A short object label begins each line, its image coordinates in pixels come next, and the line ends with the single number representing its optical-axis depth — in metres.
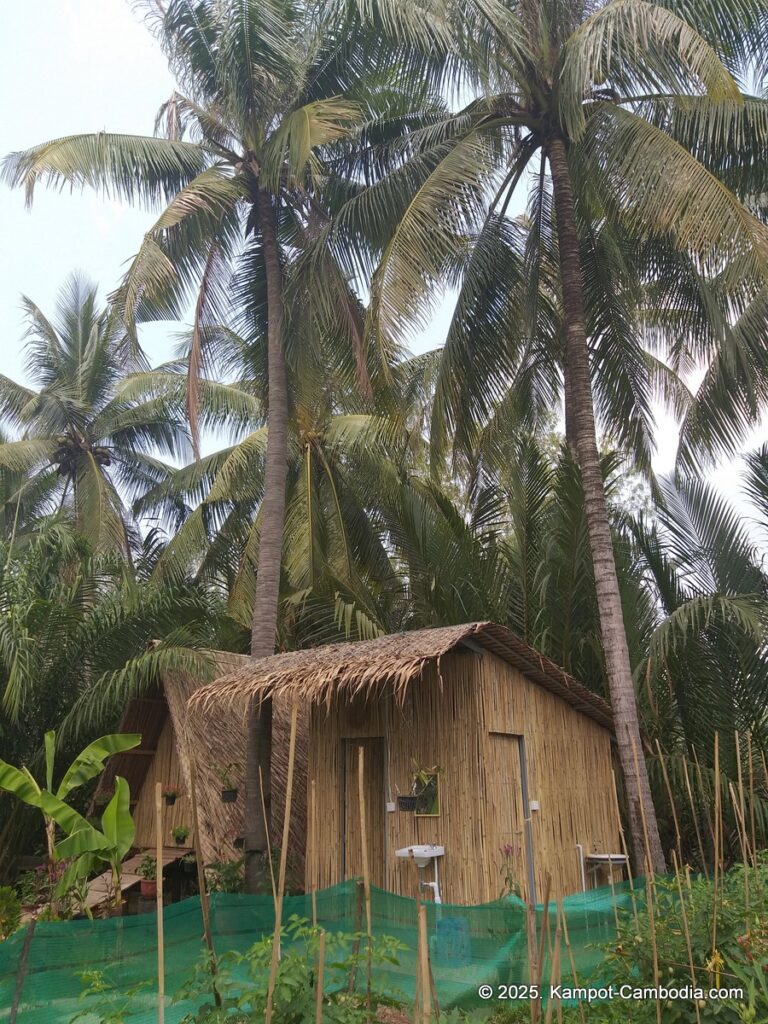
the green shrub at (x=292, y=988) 3.66
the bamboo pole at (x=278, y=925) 3.25
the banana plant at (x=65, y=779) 6.22
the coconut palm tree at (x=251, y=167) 10.39
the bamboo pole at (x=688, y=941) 4.01
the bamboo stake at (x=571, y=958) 4.21
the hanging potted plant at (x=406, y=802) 8.91
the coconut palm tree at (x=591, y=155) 8.71
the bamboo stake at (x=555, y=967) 3.61
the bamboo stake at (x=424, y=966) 3.29
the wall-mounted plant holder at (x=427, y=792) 8.78
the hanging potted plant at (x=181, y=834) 10.60
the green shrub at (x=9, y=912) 8.29
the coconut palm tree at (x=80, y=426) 18.88
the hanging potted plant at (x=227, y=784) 10.55
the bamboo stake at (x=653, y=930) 3.93
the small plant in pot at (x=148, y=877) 9.90
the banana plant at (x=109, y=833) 6.14
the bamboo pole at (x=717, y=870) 4.14
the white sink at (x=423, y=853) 8.41
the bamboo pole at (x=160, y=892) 3.03
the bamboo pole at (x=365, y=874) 3.84
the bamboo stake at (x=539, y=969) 3.43
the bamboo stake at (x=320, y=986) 3.24
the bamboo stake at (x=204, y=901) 3.72
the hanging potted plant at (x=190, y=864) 10.40
